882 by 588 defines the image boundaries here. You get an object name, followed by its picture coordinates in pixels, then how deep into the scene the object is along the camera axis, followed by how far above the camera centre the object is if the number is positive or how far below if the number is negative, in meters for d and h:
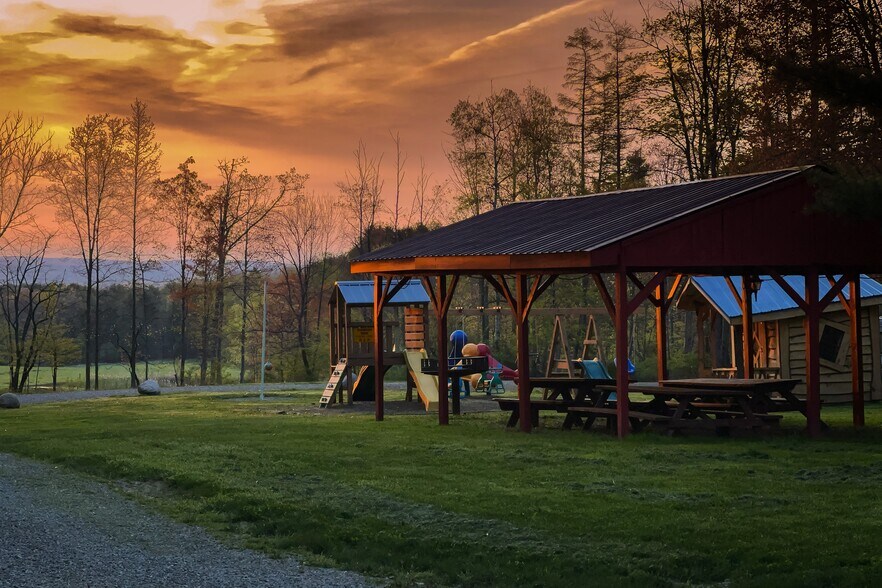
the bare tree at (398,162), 45.00 +8.30
